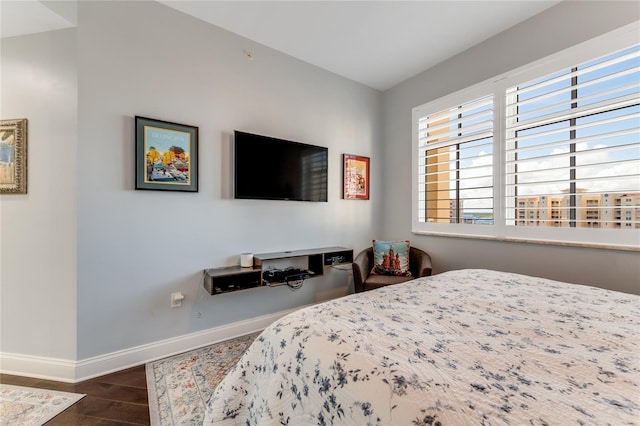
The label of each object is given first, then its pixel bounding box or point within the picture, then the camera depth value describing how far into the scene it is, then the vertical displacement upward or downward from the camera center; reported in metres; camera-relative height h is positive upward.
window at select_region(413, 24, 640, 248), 1.88 +0.54
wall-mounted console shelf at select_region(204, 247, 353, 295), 2.19 -0.53
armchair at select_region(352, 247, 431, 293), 2.76 -0.62
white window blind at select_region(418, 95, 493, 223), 2.66 +0.55
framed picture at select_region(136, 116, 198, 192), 2.04 +0.46
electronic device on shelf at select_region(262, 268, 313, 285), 2.44 -0.59
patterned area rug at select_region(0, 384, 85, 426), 1.48 -1.15
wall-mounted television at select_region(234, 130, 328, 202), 2.47 +0.45
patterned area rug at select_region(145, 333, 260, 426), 1.52 -1.15
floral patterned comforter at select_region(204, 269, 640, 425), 0.61 -0.44
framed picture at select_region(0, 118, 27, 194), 1.93 +0.41
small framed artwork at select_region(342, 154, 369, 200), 3.30 +0.46
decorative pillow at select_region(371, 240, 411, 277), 2.97 -0.51
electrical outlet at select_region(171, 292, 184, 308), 2.19 -0.71
